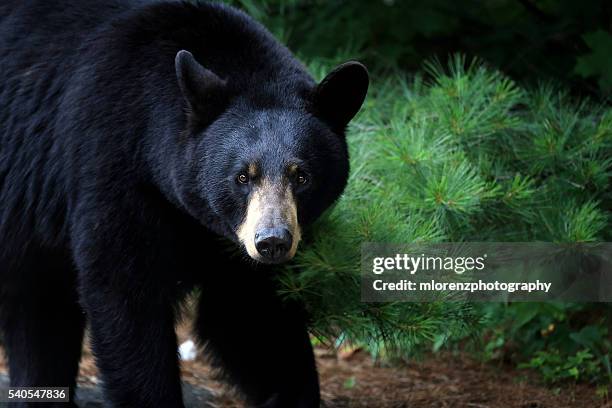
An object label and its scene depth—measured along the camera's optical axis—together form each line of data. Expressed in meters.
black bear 8.90
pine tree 9.95
